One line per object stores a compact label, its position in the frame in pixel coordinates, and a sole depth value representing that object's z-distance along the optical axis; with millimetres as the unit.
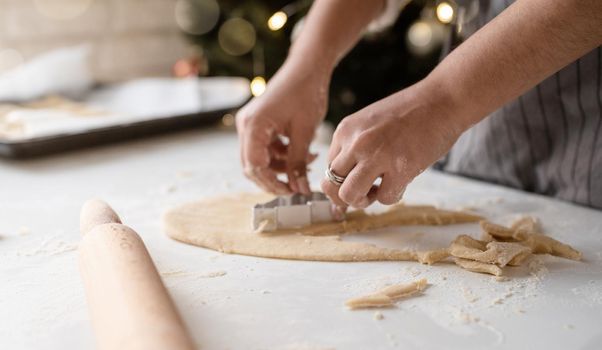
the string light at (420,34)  2148
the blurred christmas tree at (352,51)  2178
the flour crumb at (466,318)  629
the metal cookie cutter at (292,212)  889
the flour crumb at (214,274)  755
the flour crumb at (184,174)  1240
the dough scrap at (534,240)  791
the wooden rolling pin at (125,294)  524
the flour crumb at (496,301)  667
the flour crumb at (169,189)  1139
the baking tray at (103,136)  1366
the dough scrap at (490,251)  746
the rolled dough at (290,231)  806
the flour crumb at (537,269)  739
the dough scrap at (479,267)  733
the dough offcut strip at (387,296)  660
